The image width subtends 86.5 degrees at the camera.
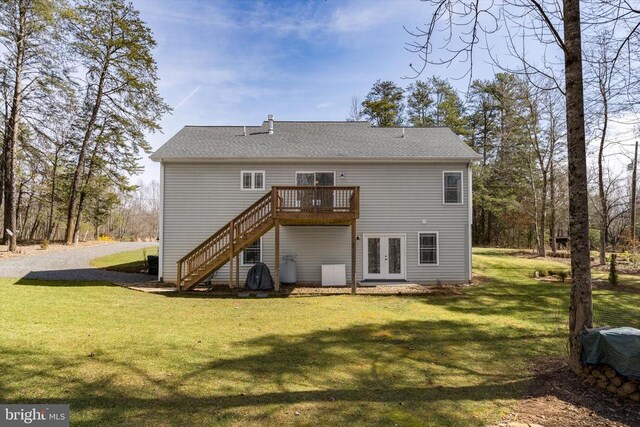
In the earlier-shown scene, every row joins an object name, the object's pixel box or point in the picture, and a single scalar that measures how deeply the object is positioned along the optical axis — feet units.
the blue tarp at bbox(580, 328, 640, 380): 14.02
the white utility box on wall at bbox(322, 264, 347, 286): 43.19
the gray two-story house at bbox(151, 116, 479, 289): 44.57
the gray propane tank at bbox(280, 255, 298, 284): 42.88
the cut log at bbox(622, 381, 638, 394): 13.99
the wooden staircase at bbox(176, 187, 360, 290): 38.75
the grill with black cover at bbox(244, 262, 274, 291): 39.81
